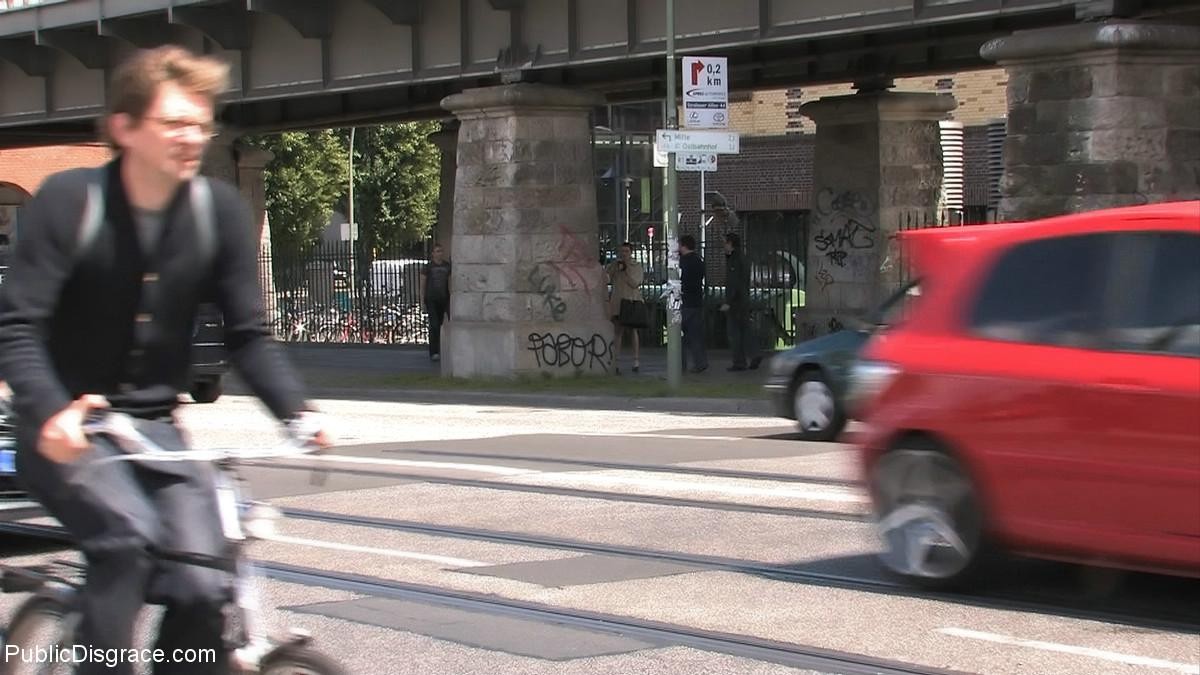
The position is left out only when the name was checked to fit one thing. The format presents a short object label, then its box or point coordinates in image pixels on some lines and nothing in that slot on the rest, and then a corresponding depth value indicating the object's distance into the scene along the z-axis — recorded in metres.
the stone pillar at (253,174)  34.03
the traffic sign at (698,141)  20.06
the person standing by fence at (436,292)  28.81
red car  6.81
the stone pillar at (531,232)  23.45
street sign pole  20.44
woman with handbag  24.50
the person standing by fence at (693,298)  23.62
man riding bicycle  3.85
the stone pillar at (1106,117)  16.73
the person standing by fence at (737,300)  23.69
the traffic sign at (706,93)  20.09
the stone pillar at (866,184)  25.52
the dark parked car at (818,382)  15.04
